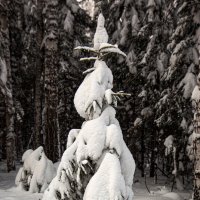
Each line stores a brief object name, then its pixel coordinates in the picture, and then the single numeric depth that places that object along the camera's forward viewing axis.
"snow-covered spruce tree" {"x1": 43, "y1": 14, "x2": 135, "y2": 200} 3.91
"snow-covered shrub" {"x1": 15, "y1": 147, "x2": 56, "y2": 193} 9.11
